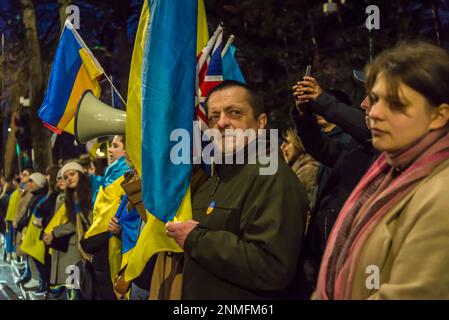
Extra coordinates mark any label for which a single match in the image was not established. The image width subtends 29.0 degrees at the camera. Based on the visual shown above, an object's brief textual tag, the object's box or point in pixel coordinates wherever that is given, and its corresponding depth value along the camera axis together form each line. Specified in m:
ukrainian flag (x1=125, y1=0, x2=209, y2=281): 4.55
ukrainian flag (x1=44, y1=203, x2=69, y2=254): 11.27
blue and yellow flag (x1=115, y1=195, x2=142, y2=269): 6.05
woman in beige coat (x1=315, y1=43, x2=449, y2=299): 2.81
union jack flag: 5.11
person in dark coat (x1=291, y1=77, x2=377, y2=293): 4.33
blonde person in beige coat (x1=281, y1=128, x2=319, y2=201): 6.49
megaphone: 5.54
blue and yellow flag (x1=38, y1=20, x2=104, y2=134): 6.34
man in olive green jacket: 3.79
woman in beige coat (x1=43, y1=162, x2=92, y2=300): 10.60
